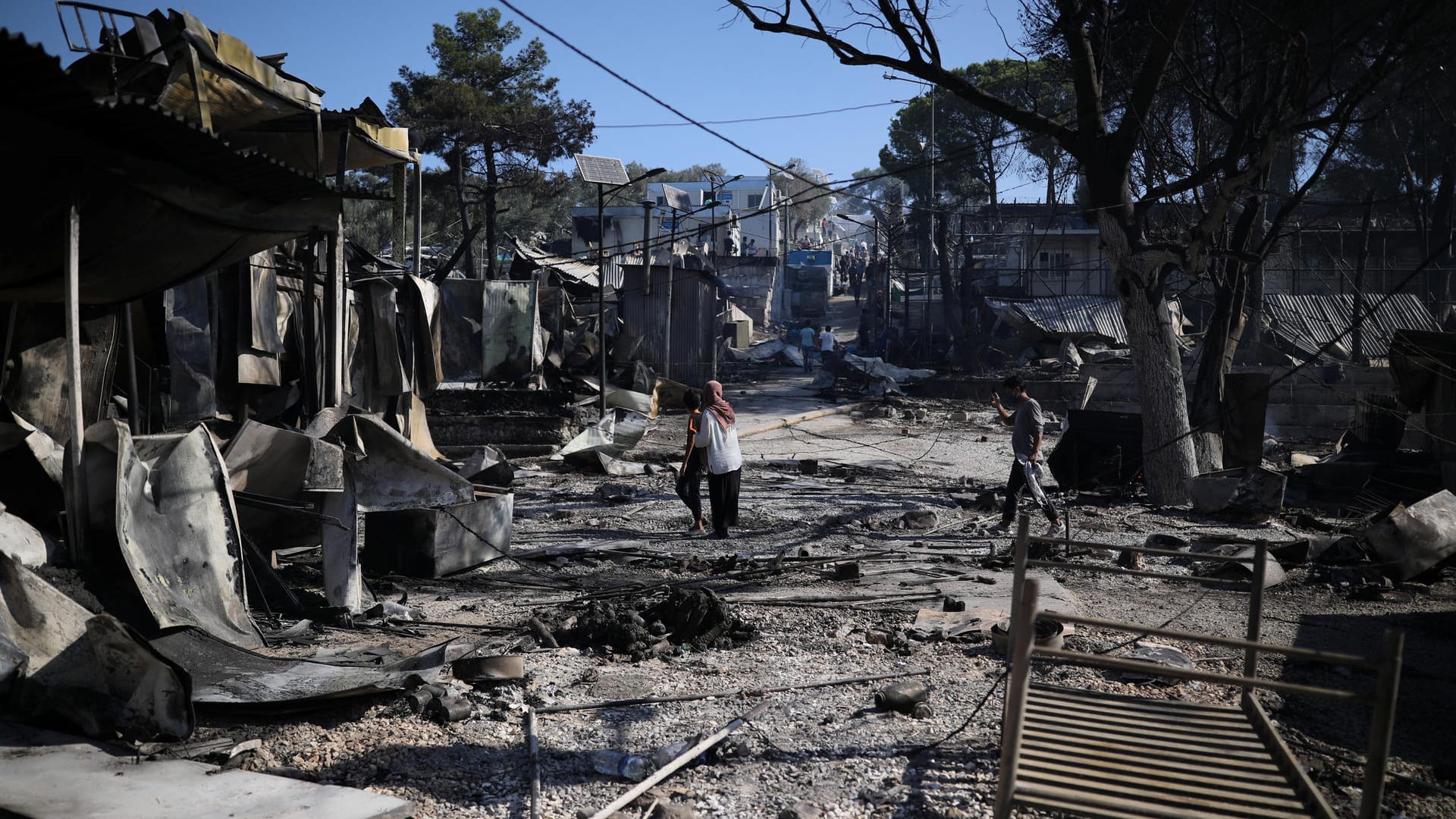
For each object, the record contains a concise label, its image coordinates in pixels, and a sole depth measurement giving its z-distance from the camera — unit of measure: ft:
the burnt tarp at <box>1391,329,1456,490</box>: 36.22
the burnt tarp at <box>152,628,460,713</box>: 14.82
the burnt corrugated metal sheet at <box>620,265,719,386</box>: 82.64
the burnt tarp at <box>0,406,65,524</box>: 17.80
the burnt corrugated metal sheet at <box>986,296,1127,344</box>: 97.60
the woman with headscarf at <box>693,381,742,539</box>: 31.91
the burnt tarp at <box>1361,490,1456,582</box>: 25.75
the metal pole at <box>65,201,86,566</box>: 16.05
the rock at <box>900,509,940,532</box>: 34.91
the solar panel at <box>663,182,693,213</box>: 177.27
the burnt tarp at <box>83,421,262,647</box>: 16.34
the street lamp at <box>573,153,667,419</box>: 78.43
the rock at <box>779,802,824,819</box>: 12.24
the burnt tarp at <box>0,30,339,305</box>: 14.56
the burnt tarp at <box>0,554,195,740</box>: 13.53
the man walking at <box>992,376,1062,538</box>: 34.35
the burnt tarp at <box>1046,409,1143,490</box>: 42.88
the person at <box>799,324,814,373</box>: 130.37
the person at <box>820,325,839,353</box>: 126.72
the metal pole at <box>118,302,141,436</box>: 22.45
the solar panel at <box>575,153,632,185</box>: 78.69
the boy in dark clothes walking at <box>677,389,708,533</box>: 33.19
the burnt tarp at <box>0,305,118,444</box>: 20.43
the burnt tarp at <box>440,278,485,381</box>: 58.39
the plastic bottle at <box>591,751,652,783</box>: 13.46
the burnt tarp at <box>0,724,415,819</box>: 11.46
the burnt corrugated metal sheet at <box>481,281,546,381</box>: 58.65
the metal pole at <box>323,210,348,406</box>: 27.84
